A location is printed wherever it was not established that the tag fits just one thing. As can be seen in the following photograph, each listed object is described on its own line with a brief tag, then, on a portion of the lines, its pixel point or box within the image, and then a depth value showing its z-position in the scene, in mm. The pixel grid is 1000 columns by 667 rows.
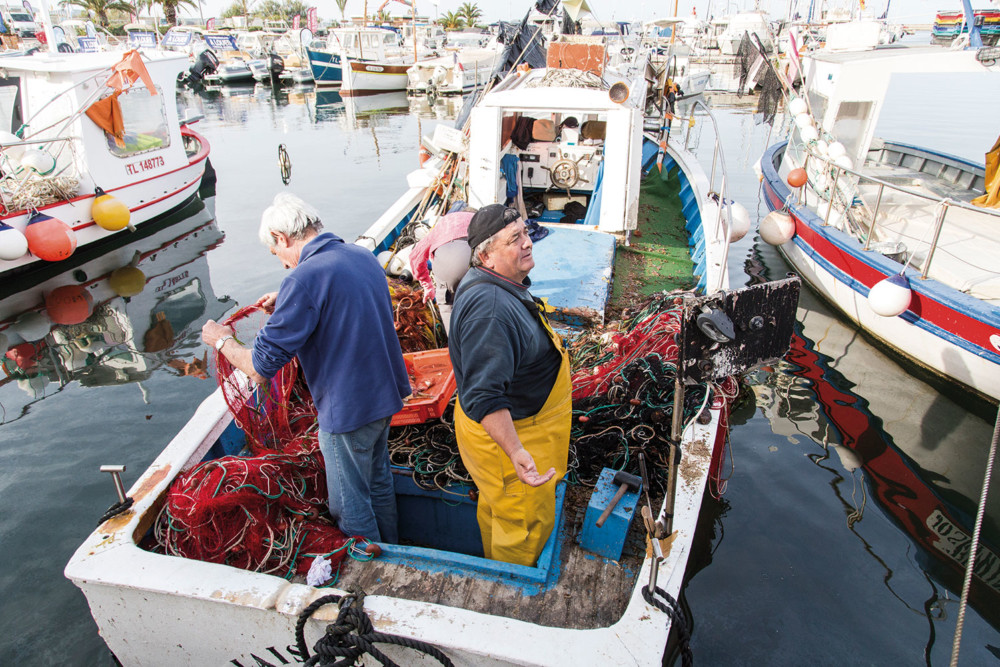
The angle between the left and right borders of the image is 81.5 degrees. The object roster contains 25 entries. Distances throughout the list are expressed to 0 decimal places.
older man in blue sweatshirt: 2494
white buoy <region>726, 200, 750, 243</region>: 6660
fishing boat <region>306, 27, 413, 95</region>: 33375
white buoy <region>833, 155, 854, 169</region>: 7543
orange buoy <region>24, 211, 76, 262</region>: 8633
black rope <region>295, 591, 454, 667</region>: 2152
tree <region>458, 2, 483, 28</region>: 73000
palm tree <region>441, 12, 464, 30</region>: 72562
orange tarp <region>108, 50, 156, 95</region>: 10039
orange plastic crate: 3750
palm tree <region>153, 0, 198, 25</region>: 50281
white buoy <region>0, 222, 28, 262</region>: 8180
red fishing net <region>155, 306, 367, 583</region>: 2793
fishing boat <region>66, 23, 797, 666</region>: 2150
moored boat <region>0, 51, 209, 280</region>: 8805
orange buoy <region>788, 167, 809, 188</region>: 8023
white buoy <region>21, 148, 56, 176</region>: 9398
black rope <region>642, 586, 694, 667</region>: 2161
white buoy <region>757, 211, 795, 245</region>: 8242
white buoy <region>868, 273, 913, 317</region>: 5789
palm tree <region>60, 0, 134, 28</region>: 44441
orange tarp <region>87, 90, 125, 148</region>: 10013
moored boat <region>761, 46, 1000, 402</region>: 5703
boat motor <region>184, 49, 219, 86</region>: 38931
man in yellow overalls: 2221
